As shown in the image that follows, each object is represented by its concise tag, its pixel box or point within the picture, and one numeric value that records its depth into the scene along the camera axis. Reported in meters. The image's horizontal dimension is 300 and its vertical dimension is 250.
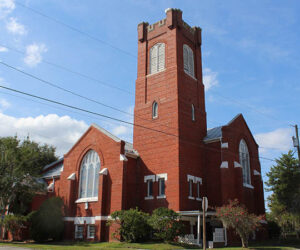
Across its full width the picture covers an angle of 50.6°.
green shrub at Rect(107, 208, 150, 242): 23.36
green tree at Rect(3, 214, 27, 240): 29.69
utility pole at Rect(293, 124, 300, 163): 25.64
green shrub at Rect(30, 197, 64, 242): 26.75
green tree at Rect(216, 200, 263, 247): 21.56
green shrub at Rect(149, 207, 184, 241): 22.50
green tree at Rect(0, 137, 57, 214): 28.69
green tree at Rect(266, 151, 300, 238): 30.70
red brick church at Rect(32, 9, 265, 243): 26.88
